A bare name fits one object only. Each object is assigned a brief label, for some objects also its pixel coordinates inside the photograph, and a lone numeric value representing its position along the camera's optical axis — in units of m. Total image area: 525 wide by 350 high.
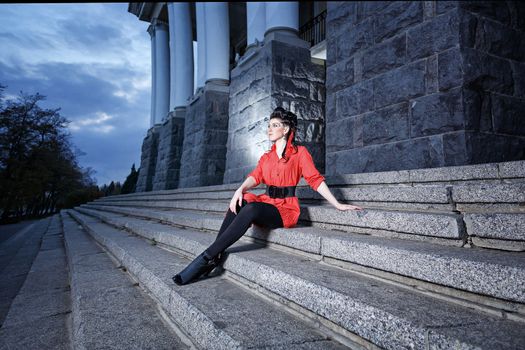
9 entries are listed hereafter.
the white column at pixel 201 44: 9.92
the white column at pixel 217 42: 9.15
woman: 2.15
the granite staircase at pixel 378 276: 1.12
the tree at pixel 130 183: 20.89
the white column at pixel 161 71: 15.29
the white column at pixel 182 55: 12.75
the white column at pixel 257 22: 7.00
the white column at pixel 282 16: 6.30
